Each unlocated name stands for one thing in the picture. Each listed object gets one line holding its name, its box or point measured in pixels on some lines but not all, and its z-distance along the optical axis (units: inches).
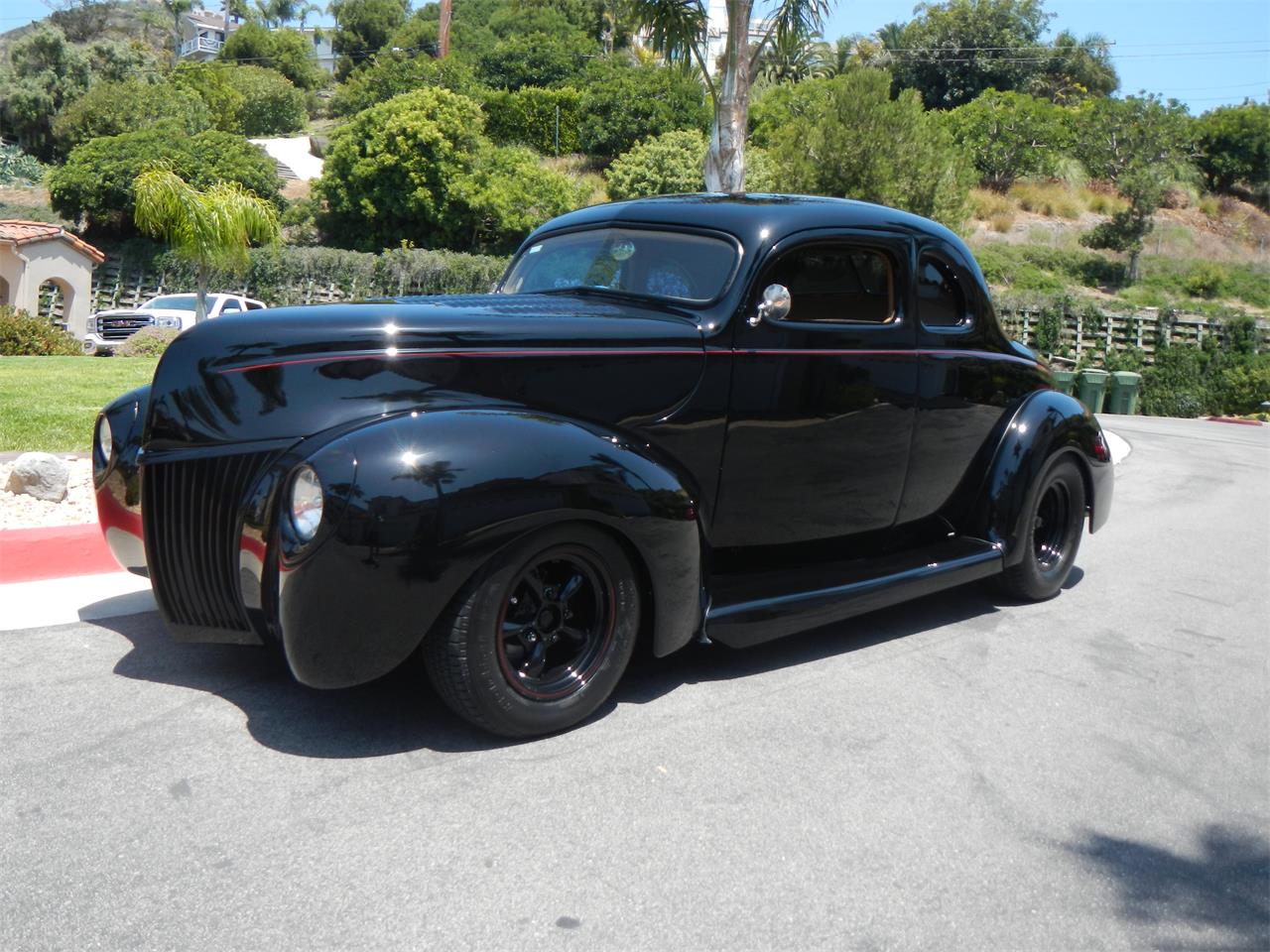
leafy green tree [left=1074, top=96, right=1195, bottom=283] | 1531.7
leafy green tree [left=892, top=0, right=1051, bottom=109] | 2412.6
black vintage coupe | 132.8
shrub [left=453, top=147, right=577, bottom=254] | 1504.7
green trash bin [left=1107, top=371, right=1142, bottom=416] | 968.9
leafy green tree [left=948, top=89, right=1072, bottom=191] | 1819.6
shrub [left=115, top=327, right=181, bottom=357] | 732.7
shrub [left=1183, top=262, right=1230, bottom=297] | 1465.3
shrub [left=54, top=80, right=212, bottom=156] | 1849.2
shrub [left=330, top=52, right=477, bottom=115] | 2103.8
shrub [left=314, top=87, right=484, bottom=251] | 1488.7
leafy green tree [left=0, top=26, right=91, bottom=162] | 2180.1
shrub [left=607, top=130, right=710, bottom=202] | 1445.6
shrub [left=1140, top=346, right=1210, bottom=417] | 1078.4
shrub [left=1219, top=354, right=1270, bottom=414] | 1061.8
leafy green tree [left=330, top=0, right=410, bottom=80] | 3464.6
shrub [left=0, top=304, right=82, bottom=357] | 710.5
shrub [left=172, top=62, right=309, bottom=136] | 2365.9
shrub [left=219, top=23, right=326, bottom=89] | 3169.3
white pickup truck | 884.6
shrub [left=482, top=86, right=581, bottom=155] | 2016.5
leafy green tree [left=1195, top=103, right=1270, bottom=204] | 1962.4
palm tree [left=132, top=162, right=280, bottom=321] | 597.0
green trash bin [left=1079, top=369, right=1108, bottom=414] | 943.7
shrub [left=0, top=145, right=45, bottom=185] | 1995.6
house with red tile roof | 1080.8
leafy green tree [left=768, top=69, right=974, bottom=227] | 1038.4
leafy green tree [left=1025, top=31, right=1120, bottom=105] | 2497.5
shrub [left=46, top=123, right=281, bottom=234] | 1476.4
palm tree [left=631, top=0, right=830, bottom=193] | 471.5
